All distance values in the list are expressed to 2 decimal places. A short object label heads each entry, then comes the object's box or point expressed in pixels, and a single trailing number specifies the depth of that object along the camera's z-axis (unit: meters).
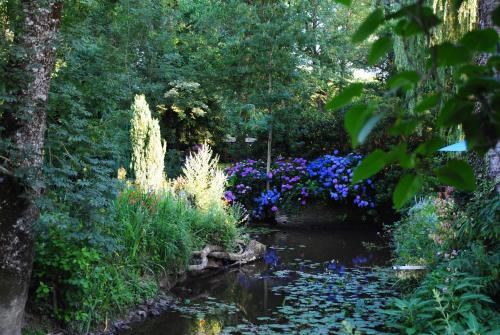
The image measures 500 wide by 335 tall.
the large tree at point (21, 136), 3.45
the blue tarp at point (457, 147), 4.32
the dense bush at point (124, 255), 4.08
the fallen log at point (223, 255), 7.32
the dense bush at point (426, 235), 5.08
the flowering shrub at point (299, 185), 11.88
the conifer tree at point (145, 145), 8.83
